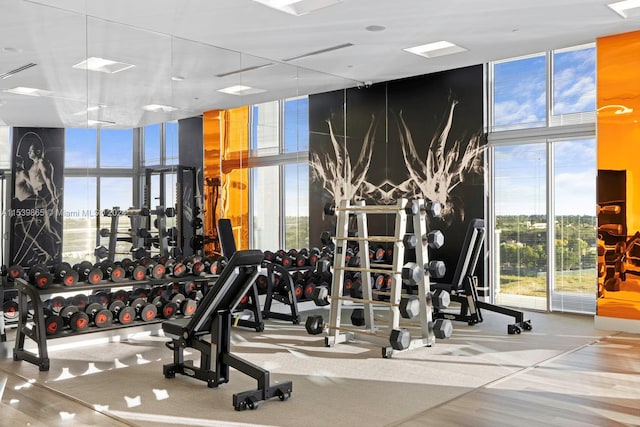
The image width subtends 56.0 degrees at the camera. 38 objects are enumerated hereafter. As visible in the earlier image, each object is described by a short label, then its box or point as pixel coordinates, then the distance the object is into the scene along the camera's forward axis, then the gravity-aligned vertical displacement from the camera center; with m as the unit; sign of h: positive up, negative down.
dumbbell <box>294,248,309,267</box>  6.36 -0.49
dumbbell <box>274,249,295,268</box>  6.22 -0.48
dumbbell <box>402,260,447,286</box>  4.35 -0.43
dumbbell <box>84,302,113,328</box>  4.53 -0.78
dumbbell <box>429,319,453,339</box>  4.48 -0.86
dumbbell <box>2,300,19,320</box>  4.57 -0.74
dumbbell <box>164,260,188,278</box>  5.18 -0.48
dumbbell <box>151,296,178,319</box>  4.99 -0.79
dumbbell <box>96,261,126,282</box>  4.81 -0.47
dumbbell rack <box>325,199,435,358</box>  4.43 -0.51
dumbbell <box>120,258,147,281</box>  4.92 -0.48
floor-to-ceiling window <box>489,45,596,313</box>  6.15 +0.36
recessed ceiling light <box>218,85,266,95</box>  6.19 +1.27
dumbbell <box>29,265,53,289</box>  4.37 -0.48
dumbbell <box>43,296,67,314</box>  4.64 -0.71
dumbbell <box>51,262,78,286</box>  4.51 -0.47
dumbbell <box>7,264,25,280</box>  4.56 -0.45
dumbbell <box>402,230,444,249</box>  4.38 -0.19
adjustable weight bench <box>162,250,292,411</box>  3.33 -0.72
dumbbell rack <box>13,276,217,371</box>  4.13 -0.79
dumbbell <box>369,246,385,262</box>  6.67 -0.46
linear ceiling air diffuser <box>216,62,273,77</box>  6.11 +1.45
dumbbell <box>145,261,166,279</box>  5.03 -0.49
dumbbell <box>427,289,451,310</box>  4.57 -0.65
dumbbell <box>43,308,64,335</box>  4.28 -0.79
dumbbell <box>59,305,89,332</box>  4.41 -0.78
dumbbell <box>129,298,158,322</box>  4.82 -0.78
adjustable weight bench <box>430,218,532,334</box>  5.39 -0.69
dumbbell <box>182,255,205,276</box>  5.34 -0.47
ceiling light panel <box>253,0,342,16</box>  4.52 +1.59
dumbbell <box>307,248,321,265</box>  6.47 -0.47
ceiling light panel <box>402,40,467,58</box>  5.93 +1.66
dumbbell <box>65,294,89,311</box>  4.69 -0.70
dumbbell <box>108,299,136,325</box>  4.71 -0.78
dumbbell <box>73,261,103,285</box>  4.66 -0.47
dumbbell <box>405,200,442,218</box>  4.42 +0.04
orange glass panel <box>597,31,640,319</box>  5.32 +0.35
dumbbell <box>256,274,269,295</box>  5.95 -0.68
